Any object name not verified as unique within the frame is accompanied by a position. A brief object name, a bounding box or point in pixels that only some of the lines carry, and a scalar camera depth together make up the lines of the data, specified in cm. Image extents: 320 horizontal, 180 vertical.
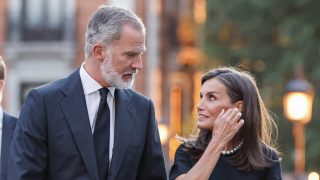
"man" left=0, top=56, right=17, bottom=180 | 757
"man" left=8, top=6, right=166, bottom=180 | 638
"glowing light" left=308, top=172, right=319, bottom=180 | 1086
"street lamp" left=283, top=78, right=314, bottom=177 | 2045
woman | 663
